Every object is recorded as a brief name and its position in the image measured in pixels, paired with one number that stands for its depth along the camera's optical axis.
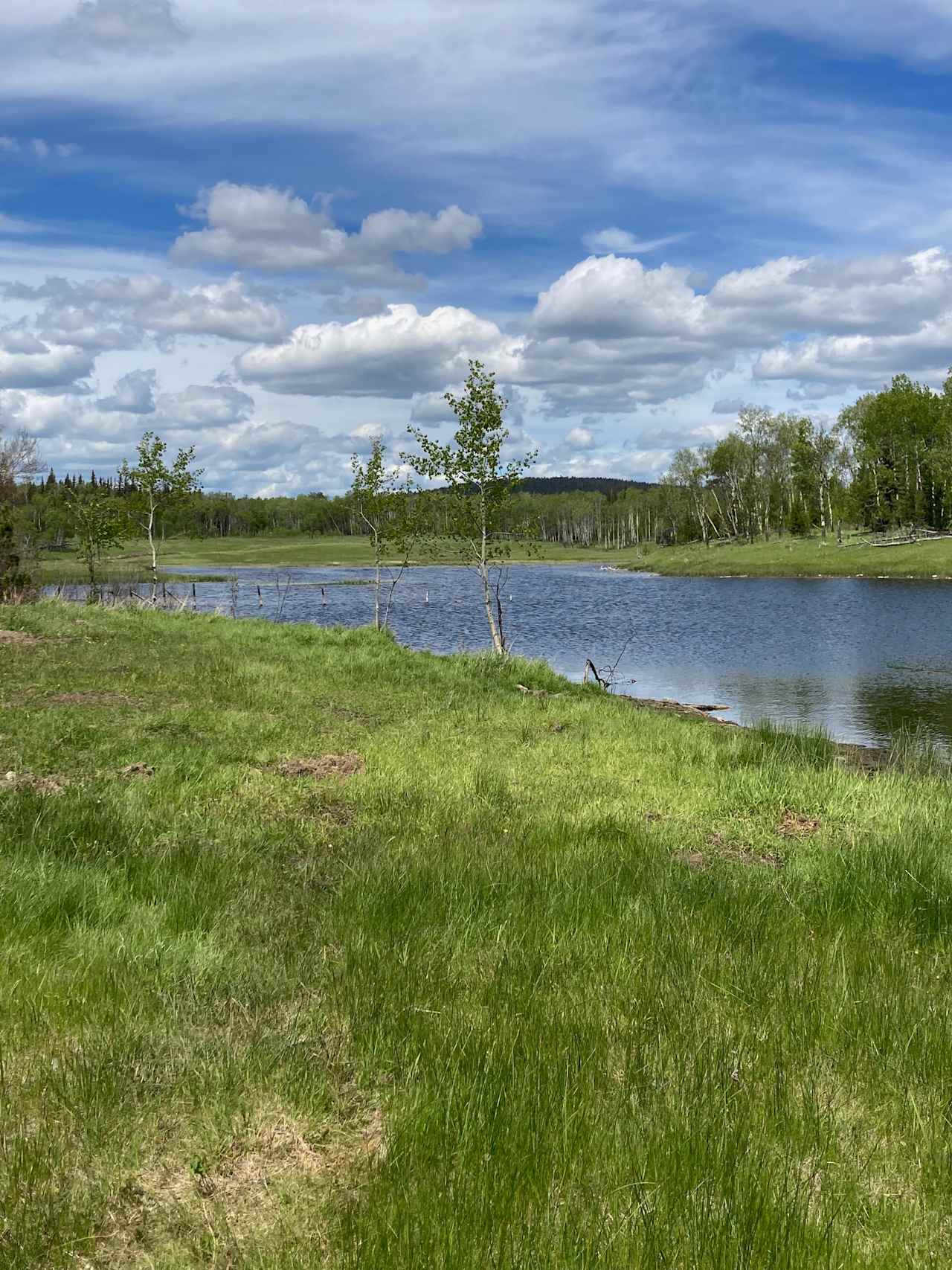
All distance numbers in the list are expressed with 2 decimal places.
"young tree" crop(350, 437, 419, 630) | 42.66
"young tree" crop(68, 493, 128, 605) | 52.06
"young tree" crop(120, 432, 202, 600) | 48.72
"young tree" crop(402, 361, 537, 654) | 33.56
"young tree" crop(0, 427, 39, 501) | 58.38
